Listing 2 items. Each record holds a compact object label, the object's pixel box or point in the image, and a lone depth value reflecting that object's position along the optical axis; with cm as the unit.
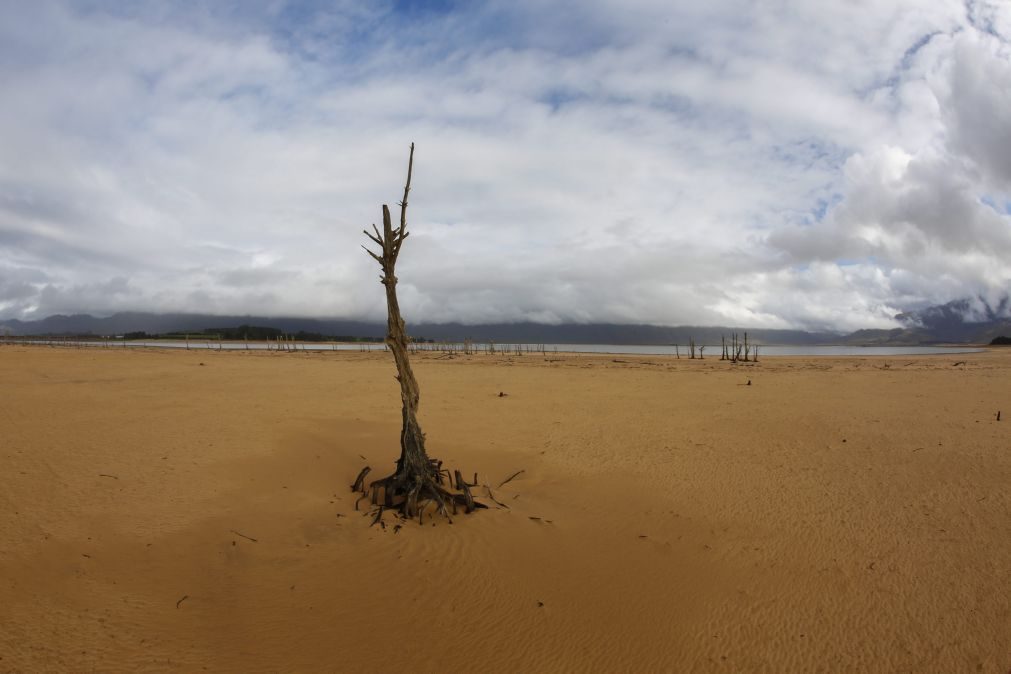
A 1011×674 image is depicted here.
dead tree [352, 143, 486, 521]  620
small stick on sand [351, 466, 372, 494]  678
